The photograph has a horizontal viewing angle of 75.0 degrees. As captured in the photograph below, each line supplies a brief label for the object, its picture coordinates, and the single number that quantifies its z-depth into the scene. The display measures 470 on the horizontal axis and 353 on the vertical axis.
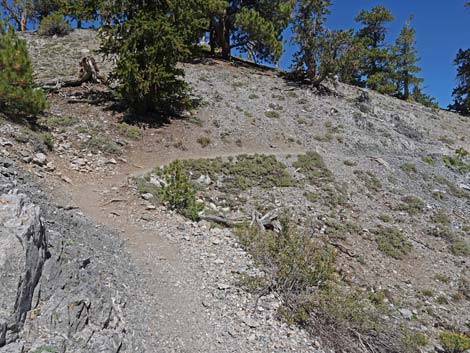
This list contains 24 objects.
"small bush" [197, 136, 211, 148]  15.56
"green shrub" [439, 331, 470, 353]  6.41
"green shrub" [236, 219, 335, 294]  6.74
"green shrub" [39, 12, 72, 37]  27.38
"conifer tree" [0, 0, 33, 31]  30.45
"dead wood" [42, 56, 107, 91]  16.64
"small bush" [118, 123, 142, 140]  13.93
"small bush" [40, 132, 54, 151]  10.52
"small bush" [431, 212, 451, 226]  12.68
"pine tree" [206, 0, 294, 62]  24.61
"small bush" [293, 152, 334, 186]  14.36
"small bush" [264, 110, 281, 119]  20.38
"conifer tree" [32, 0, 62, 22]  30.66
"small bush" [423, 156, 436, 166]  18.90
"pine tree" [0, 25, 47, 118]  10.06
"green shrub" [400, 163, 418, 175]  17.11
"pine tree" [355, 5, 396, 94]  31.95
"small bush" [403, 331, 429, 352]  5.97
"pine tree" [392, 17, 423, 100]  31.83
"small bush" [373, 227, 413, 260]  10.12
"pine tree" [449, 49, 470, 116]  35.03
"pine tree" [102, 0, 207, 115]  14.02
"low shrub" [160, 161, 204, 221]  9.04
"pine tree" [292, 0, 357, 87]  23.73
